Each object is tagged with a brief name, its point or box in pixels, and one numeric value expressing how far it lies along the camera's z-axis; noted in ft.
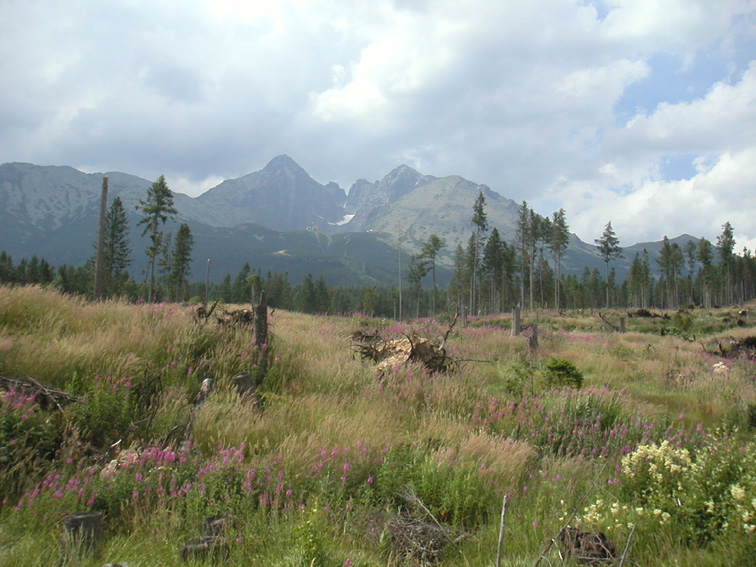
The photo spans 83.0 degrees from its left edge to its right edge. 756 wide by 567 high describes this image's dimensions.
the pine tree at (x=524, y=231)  218.38
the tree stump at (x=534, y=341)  43.18
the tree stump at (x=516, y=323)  62.03
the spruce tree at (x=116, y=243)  173.88
